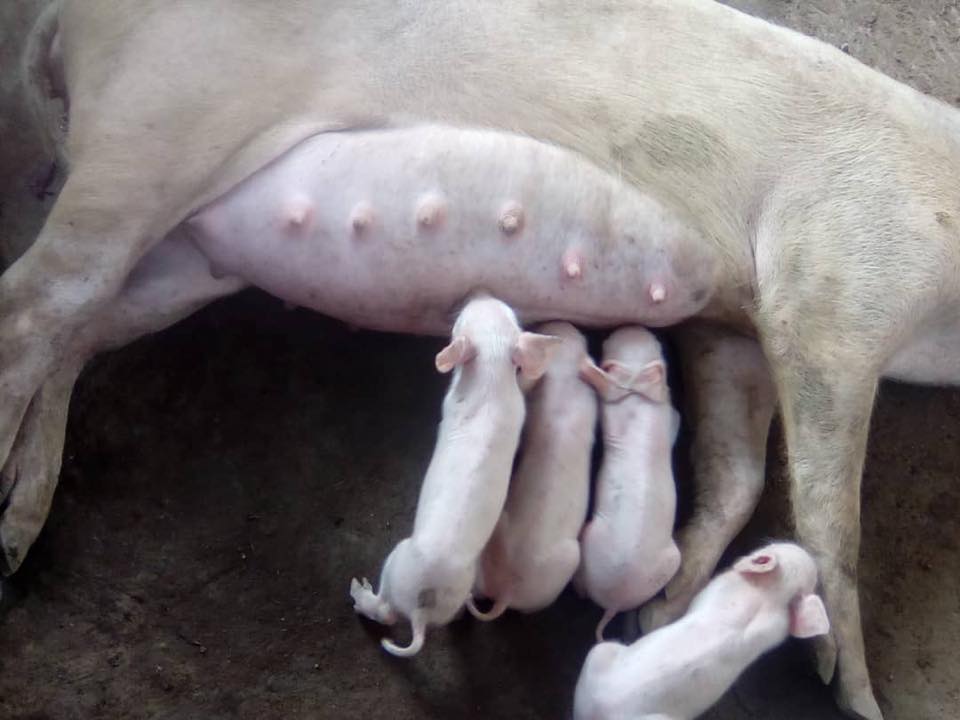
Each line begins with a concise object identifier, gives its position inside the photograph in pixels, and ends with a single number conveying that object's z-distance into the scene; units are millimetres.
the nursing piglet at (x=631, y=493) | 1801
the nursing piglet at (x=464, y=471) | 1639
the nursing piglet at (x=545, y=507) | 1772
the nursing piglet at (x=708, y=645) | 1650
